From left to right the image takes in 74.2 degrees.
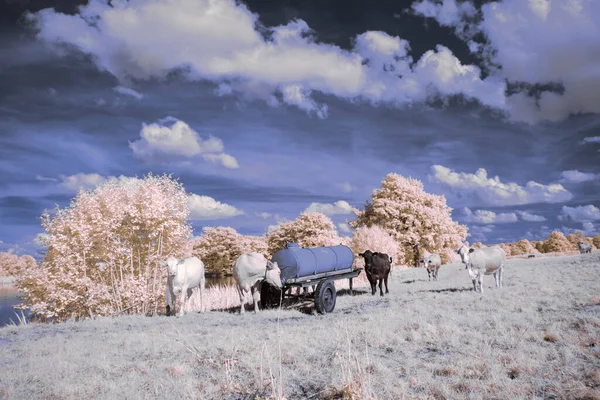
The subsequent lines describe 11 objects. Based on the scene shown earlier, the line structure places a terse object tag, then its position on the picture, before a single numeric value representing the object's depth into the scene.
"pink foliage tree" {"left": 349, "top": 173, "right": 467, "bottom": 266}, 45.50
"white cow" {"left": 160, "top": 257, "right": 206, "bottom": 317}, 15.34
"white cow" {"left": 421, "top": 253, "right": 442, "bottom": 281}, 25.52
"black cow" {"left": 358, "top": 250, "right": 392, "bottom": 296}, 19.16
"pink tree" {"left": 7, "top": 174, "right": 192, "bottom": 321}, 19.56
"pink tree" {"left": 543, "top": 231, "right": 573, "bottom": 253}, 64.71
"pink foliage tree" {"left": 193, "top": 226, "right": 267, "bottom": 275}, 65.31
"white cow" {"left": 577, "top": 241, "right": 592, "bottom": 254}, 42.53
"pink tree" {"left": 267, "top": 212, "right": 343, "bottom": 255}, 52.24
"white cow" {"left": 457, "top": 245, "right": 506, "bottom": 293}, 17.25
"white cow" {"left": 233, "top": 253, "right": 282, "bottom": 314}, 15.00
